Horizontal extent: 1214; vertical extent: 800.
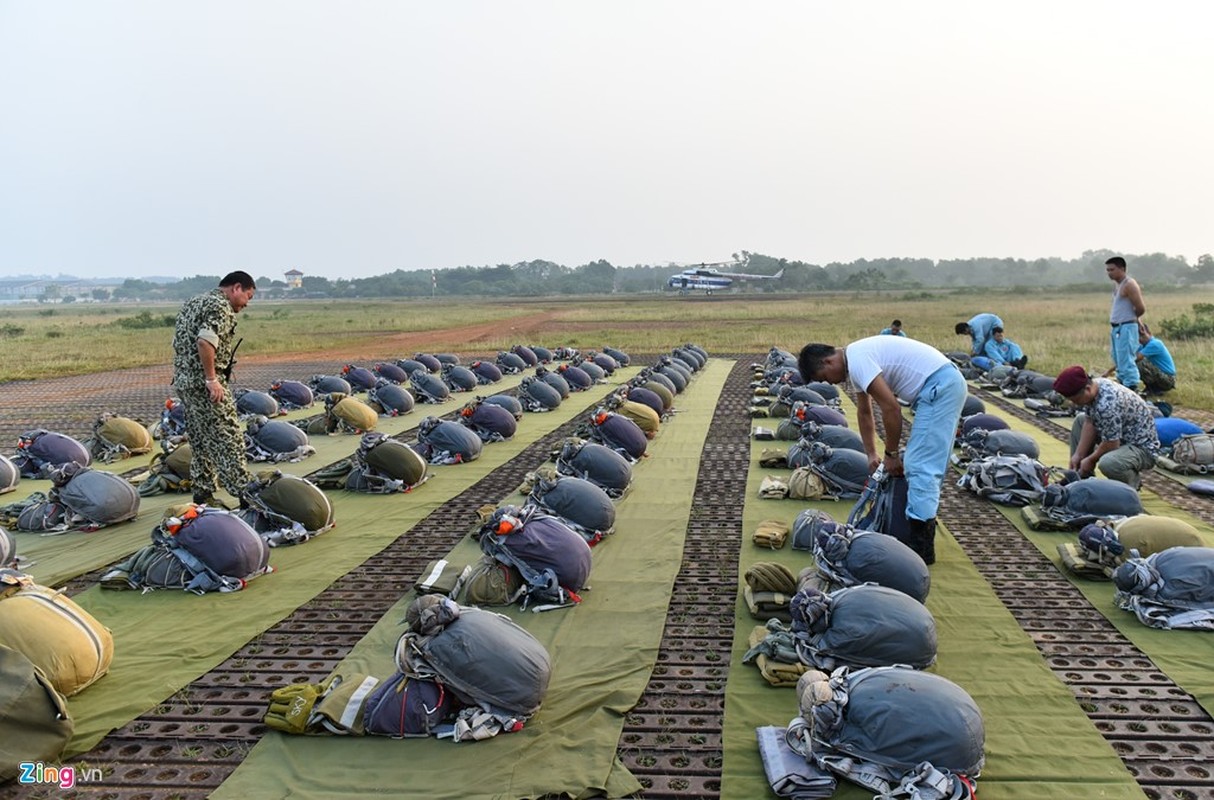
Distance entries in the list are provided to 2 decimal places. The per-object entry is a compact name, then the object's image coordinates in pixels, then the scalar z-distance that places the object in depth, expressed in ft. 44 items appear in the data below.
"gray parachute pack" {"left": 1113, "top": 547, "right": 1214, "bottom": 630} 20.44
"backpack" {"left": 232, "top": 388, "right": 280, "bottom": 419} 53.72
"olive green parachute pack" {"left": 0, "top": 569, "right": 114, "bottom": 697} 17.43
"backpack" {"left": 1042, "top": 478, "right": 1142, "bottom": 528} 27.35
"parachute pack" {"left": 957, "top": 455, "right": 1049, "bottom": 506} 31.63
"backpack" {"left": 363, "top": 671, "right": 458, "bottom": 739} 16.30
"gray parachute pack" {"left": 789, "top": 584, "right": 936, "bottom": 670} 17.60
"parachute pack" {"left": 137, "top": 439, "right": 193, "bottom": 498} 35.99
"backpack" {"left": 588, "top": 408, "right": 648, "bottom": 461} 40.65
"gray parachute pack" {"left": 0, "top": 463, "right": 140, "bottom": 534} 30.63
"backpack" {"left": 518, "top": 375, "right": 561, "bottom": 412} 57.06
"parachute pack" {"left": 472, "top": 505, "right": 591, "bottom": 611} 22.58
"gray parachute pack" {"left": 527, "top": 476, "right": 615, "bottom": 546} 28.12
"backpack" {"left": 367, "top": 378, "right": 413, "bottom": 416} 55.98
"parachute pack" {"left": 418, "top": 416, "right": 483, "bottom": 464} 41.14
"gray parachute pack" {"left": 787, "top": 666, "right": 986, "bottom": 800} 13.91
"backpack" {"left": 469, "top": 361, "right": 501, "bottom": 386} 71.56
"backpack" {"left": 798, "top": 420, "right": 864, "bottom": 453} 35.86
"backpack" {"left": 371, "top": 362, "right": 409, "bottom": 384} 69.26
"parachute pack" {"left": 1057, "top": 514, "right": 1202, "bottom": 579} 23.11
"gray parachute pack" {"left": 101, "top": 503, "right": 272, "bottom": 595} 24.09
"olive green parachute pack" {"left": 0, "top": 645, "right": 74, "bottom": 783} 14.88
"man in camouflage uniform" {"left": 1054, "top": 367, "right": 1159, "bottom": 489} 27.73
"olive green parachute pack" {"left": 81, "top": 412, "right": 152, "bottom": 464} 44.06
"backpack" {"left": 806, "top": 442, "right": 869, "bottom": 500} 32.81
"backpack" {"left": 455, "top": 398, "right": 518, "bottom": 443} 46.65
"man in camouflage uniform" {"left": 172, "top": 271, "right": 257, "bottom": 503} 28.35
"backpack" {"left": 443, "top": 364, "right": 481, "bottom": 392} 66.95
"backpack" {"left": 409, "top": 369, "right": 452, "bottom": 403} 60.95
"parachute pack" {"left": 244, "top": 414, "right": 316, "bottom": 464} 42.96
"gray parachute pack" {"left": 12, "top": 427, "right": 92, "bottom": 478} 39.09
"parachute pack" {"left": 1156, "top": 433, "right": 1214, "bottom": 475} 35.50
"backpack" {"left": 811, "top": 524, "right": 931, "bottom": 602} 20.44
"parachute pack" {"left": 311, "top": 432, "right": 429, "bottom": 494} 35.60
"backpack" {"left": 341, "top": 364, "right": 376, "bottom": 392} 65.98
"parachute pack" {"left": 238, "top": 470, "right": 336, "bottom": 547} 28.60
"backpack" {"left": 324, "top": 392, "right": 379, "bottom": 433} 49.60
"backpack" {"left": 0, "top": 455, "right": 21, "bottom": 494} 37.01
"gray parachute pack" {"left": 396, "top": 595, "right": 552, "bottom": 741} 16.28
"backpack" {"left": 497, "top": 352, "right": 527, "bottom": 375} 78.79
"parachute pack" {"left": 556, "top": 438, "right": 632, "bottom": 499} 34.14
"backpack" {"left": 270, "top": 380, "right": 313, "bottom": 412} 59.26
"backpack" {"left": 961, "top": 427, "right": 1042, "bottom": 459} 36.32
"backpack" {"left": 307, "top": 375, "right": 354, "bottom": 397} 62.23
